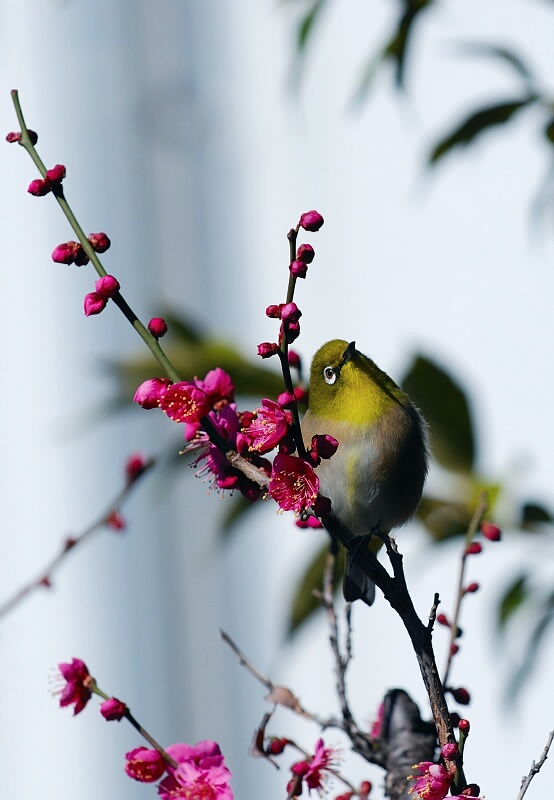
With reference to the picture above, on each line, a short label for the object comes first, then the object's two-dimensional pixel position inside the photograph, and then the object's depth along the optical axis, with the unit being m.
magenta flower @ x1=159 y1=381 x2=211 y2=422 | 4.04
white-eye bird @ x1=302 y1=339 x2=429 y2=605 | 4.31
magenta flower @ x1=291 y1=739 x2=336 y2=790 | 4.12
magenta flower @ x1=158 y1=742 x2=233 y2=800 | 4.09
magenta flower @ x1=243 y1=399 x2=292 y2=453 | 4.03
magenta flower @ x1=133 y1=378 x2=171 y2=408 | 4.05
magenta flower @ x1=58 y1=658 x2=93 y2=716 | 4.10
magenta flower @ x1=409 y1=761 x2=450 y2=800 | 4.02
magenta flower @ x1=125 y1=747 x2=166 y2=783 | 4.08
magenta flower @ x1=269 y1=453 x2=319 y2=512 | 4.03
